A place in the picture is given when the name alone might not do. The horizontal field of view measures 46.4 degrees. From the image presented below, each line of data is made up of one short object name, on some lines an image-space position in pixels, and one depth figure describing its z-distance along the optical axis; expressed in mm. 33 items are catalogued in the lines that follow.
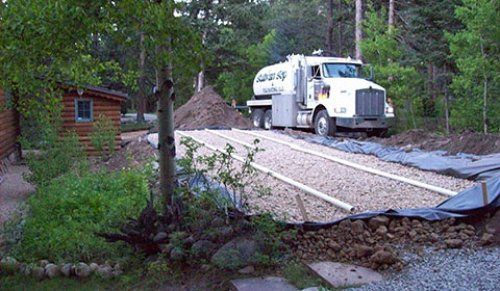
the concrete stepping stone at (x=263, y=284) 4901
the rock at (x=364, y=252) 5500
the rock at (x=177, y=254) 5527
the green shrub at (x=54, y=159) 10664
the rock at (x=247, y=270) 5293
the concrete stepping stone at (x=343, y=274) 4898
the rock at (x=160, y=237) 5871
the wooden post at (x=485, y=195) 6609
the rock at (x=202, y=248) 5531
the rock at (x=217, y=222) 5816
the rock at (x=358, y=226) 6121
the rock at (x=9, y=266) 5957
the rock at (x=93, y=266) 5762
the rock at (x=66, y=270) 5809
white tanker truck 20234
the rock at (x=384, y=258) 5234
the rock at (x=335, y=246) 5730
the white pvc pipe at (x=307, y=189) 8203
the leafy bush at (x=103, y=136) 17859
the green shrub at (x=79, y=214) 6289
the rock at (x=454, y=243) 5859
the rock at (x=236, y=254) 5333
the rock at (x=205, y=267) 5422
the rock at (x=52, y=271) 5816
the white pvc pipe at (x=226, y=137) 16841
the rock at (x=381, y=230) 6160
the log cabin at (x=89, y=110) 19234
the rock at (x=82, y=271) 5735
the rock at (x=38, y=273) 5840
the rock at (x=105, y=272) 5656
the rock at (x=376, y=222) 6336
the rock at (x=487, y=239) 5863
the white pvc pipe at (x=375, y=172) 9295
